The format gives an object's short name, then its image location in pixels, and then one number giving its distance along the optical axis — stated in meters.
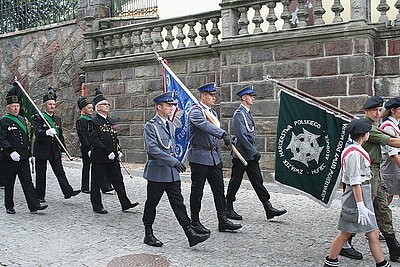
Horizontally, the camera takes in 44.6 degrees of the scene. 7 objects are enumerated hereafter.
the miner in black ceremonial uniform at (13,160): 7.36
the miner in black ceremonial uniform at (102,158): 7.46
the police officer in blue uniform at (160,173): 5.67
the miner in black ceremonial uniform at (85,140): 8.62
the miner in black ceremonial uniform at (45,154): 7.97
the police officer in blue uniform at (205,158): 6.12
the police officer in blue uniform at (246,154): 6.72
